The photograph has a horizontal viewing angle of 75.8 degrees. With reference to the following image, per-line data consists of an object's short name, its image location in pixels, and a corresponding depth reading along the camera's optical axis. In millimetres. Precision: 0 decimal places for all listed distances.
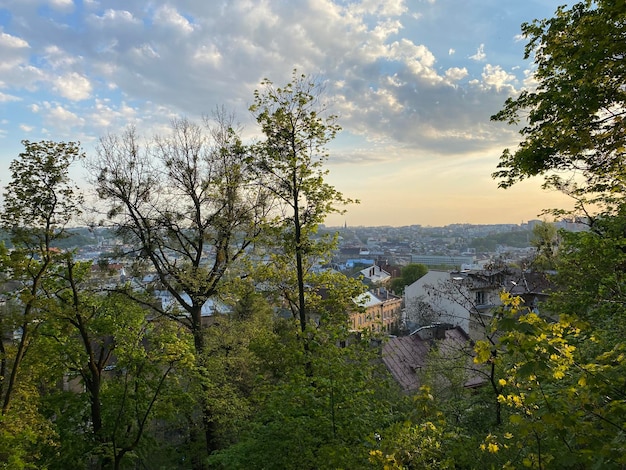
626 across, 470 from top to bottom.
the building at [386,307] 49719
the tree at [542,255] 12383
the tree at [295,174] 10836
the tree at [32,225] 8595
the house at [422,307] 39875
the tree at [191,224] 13344
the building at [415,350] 21788
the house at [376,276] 75125
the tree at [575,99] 4773
